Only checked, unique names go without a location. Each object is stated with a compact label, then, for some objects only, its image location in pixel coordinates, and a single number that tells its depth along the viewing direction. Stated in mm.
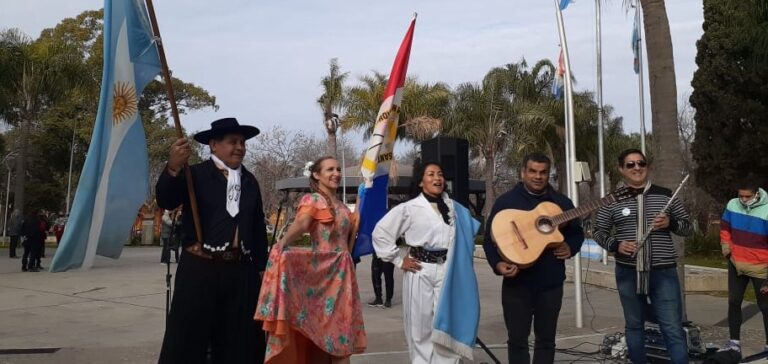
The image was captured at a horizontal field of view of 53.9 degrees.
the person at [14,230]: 24406
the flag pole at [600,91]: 21320
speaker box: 8133
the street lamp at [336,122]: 34438
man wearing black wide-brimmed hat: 4727
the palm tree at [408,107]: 34281
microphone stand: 5039
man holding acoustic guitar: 5594
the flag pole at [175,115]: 4676
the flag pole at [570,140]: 9695
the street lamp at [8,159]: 53312
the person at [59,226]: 33281
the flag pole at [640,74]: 22516
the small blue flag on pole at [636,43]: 22859
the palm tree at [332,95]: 34906
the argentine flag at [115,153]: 4367
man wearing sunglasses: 5992
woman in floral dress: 5180
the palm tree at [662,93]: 9078
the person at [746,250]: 7539
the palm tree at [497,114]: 36531
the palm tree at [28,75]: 29656
